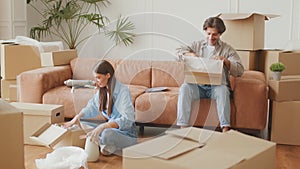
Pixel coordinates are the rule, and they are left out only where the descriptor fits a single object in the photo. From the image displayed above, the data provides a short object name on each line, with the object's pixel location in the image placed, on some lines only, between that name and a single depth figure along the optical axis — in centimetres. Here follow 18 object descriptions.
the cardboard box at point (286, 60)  380
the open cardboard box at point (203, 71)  323
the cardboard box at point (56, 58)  408
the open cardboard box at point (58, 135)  306
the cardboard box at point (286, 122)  343
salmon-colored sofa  342
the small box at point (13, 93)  430
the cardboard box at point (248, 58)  389
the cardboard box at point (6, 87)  455
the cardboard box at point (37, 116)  339
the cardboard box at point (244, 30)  381
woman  309
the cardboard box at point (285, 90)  346
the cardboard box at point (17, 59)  450
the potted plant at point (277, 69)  352
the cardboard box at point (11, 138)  213
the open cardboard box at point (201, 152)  199
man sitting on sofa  333
